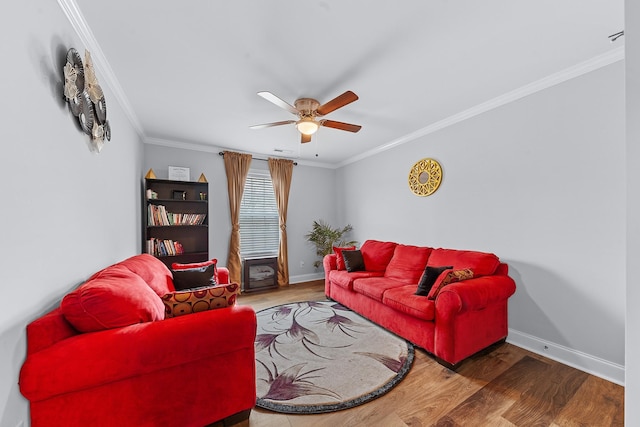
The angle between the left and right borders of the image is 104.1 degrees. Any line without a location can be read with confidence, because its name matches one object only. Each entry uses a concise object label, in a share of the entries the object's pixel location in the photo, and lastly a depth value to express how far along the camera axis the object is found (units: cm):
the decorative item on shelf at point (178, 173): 398
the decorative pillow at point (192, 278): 267
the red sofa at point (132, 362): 118
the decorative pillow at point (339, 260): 398
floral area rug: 186
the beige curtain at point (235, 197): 455
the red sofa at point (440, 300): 219
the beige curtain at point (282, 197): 506
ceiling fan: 249
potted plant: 531
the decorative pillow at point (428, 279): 257
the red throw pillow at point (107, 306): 127
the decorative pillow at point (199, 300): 157
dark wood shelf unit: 379
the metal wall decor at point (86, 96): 152
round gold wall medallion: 356
